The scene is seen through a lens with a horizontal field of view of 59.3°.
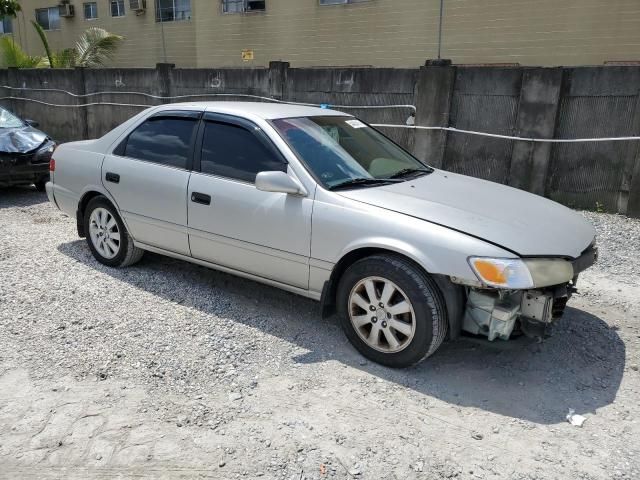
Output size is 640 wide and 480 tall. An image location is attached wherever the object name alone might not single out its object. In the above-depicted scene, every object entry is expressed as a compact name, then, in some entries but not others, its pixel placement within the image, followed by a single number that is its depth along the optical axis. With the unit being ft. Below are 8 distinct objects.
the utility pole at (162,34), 60.85
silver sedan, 11.16
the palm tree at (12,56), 59.47
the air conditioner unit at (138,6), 62.08
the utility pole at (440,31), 40.65
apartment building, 35.92
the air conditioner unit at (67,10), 70.03
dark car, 26.30
